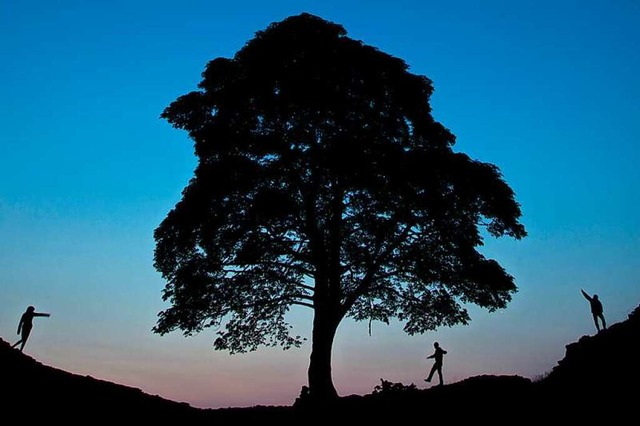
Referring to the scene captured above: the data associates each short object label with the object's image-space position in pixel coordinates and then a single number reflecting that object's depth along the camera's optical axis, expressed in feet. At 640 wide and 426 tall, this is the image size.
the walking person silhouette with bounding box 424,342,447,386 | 71.77
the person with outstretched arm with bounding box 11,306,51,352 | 62.64
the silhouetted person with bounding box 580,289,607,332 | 77.61
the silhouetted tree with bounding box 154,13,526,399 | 67.92
